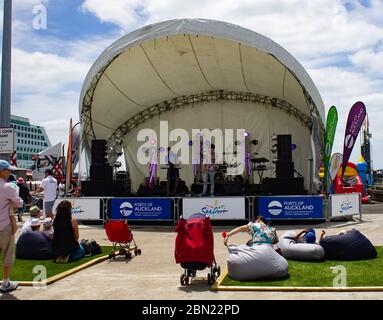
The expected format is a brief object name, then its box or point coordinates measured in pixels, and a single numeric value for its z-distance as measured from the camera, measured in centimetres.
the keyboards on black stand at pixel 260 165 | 2005
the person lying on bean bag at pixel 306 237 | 841
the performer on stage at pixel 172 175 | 1901
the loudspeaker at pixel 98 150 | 1712
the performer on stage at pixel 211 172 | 1631
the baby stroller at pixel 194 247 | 642
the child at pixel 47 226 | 889
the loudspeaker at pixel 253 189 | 1727
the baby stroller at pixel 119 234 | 884
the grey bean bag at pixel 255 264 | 650
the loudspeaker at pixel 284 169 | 1579
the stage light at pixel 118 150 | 2141
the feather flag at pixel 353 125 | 1623
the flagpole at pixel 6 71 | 938
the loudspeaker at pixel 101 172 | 1675
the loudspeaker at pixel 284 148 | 1603
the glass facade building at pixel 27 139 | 5506
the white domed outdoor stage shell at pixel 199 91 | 1563
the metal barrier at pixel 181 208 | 1386
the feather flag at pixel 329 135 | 1582
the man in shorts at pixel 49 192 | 1257
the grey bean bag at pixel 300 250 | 784
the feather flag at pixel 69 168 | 1756
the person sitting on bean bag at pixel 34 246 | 844
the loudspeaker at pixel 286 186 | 1555
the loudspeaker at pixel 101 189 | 1647
